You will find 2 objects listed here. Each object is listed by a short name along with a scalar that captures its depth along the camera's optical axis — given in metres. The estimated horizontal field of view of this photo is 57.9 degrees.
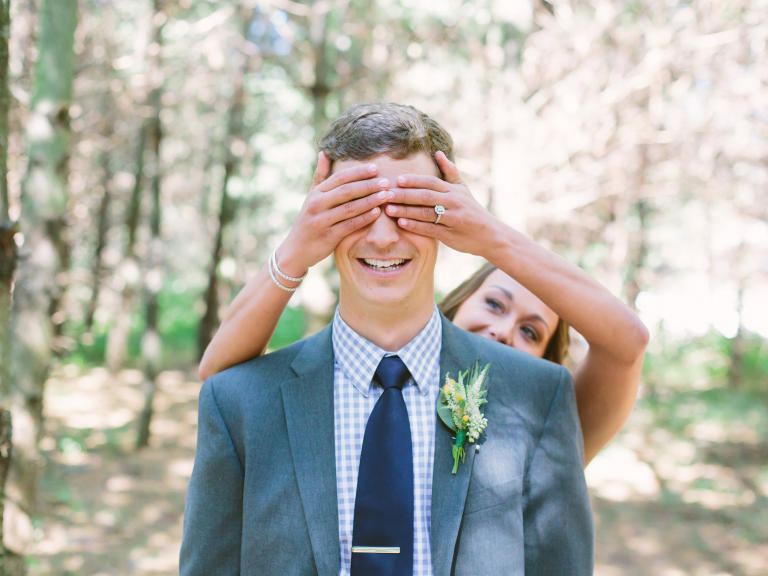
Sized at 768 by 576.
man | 1.93
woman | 1.93
